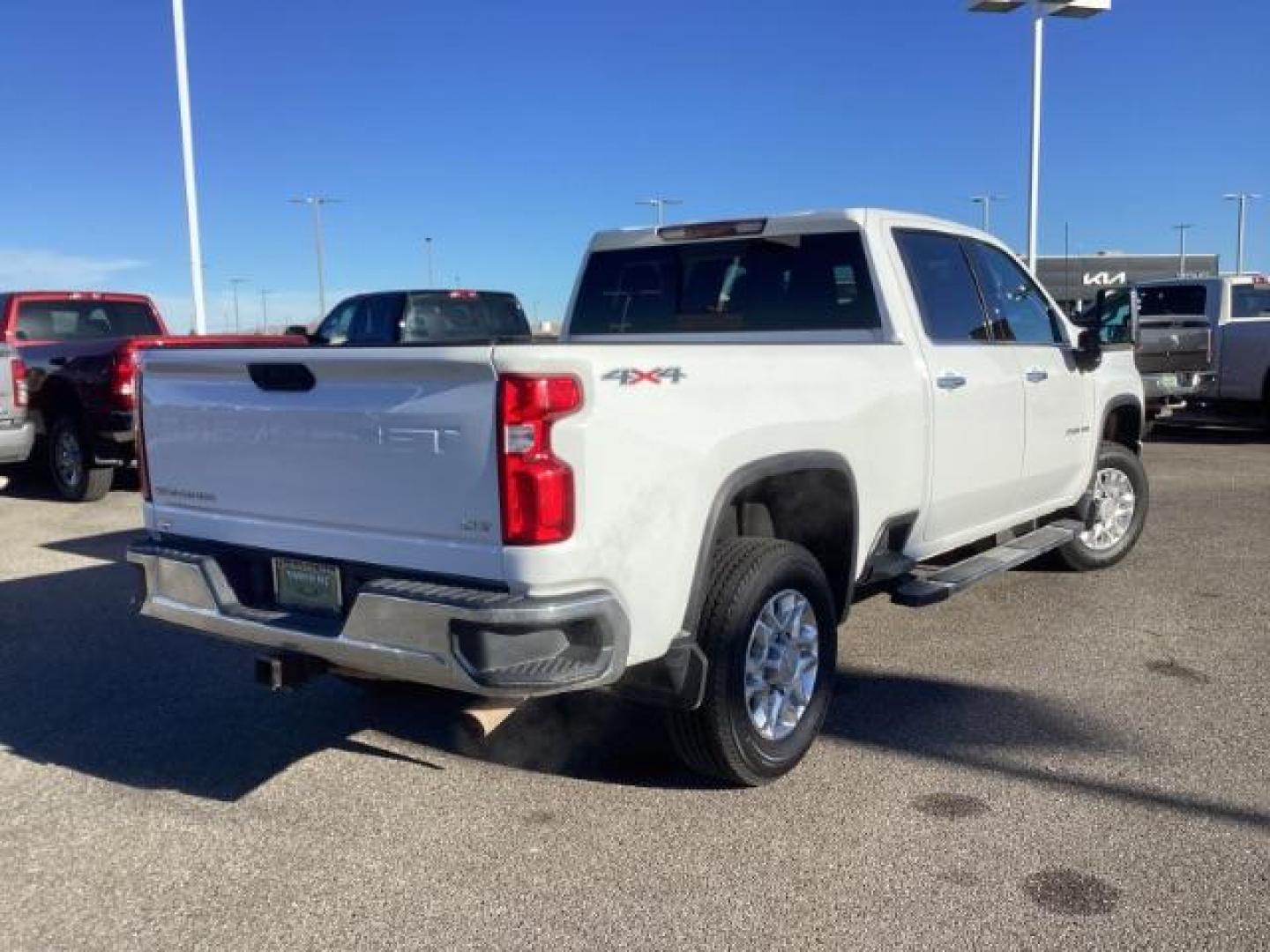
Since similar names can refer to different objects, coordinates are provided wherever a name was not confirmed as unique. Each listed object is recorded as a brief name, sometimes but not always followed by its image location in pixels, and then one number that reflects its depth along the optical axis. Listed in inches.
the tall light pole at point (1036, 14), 864.3
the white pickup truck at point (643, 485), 124.4
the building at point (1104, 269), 1898.4
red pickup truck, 398.0
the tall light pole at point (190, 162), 661.3
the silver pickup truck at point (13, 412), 416.5
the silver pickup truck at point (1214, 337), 521.0
